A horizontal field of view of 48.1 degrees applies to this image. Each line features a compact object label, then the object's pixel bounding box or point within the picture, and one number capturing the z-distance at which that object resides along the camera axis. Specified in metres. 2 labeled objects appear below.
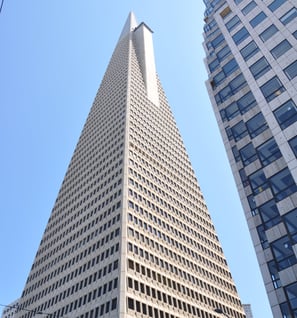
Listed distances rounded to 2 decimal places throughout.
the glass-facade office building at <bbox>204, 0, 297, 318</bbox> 26.05
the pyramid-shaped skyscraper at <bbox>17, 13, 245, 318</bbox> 58.38
